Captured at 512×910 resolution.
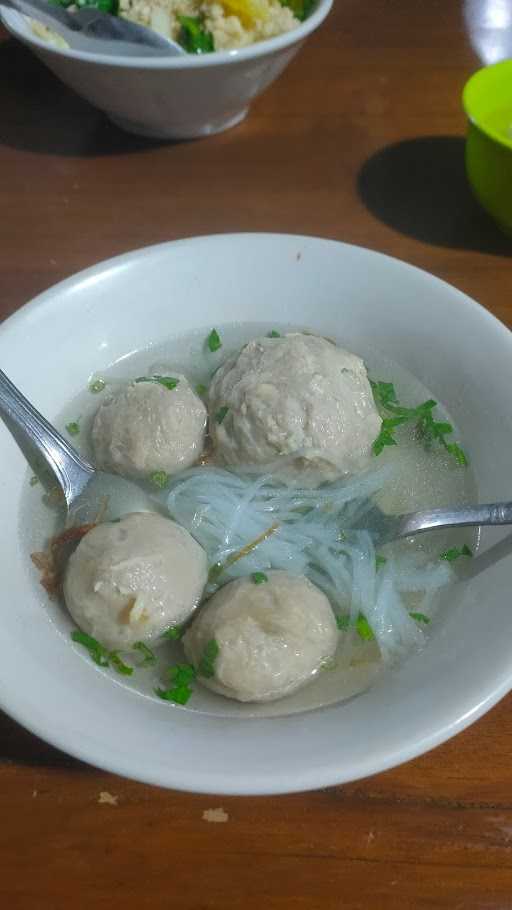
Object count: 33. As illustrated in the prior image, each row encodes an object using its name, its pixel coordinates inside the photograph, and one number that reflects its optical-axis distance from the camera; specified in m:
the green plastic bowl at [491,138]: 0.43
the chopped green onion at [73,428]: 0.38
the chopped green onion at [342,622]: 0.33
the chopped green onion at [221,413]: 0.36
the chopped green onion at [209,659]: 0.31
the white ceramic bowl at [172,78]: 0.43
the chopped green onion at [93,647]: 0.31
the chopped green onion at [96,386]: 0.39
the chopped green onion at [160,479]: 0.36
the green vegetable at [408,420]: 0.36
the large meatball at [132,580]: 0.31
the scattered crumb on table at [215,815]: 0.30
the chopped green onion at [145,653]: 0.32
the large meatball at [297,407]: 0.34
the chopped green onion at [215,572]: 0.35
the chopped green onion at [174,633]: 0.33
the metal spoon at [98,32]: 0.45
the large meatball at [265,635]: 0.30
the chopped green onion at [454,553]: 0.33
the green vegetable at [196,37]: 0.48
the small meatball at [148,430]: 0.35
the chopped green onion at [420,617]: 0.32
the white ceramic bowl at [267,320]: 0.27
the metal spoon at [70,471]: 0.35
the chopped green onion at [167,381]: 0.36
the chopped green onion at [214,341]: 0.40
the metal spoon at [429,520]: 0.32
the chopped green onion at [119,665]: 0.31
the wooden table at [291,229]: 0.29
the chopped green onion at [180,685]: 0.30
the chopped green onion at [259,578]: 0.33
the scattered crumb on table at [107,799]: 0.30
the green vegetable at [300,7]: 0.49
